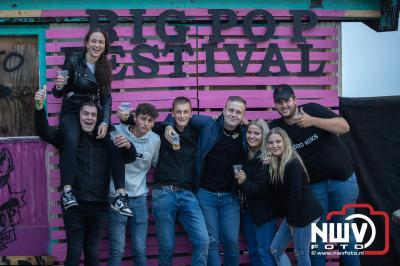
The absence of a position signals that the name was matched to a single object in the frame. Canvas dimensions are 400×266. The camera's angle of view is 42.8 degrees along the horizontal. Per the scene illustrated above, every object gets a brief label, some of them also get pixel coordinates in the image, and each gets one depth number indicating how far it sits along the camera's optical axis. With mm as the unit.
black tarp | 7270
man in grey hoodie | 5941
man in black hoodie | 5500
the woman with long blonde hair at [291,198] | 5492
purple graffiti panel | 6684
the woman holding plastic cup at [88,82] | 5938
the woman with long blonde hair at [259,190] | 5766
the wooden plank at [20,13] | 6664
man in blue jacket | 6066
